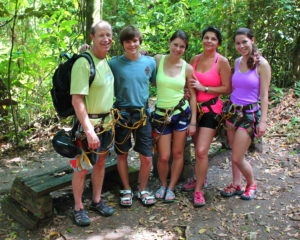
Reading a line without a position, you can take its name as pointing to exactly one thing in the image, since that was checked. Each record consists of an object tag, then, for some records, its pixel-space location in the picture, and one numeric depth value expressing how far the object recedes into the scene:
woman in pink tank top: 3.85
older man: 3.23
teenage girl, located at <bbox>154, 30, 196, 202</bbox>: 3.86
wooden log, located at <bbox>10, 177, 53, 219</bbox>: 3.73
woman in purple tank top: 3.67
